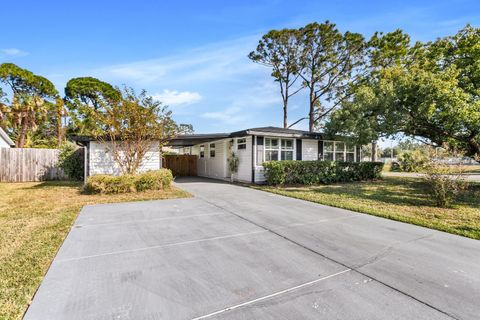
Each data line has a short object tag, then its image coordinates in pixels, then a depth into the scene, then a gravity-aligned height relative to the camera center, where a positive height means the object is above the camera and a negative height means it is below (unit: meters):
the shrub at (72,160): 11.94 +0.06
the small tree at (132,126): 9.34 +1.49
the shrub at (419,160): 6.97 -0.01
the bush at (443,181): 6.65 -0.62
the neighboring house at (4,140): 15.27 +1.45
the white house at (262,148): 11.71 +0.68
